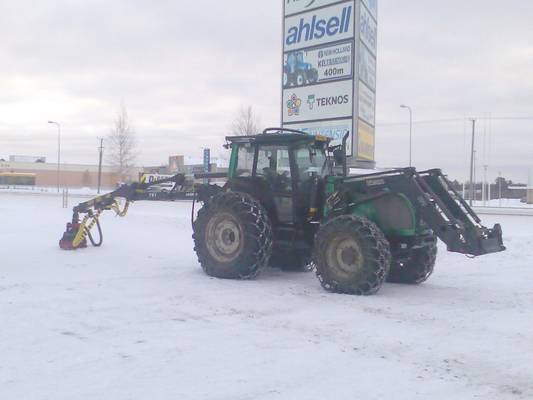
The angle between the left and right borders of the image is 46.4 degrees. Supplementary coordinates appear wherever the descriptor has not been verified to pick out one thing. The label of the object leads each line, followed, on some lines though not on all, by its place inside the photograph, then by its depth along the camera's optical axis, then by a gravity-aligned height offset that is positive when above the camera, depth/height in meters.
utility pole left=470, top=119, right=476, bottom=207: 61.80 +3.67
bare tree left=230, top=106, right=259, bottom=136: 46.31 +4.21
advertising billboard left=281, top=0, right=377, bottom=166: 17.83 +3.50
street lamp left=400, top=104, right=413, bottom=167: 50.53 +3.26
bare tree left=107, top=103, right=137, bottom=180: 61.84 +2.78
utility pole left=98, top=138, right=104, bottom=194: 77.21 +3.64
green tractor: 9.52 -0.53
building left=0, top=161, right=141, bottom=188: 111.44 +1.23
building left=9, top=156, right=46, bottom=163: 126.44 +4.02
